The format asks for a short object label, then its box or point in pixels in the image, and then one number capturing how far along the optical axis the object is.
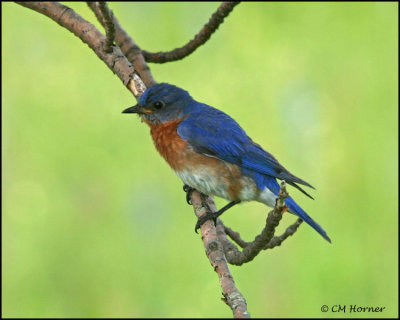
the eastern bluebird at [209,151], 8.30
